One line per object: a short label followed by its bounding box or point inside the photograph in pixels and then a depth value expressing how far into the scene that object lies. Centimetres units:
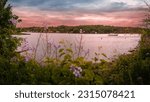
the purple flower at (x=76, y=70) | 220
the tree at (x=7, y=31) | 309
